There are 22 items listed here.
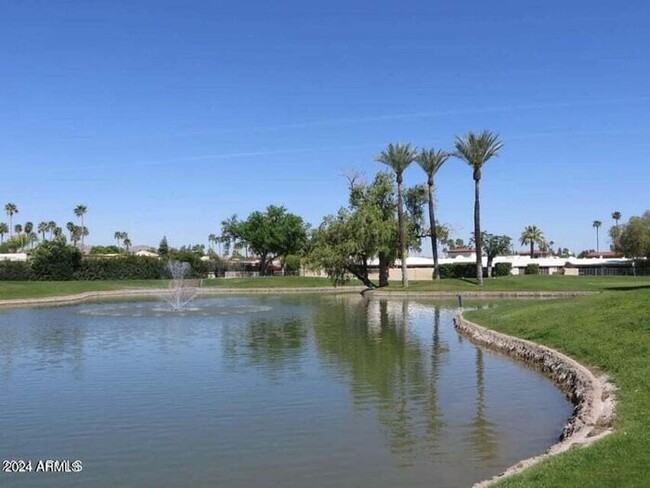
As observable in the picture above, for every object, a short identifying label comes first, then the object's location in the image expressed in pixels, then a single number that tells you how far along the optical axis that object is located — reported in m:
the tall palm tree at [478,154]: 61.03
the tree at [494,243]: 93.81
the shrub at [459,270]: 80.00
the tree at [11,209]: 145.38
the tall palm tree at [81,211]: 152.12
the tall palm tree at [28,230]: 158.25
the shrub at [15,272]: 78.69
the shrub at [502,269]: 82.50
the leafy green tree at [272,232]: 101.62
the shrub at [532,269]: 89.56
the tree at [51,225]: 164.12
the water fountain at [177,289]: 46.63
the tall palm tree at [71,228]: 154.00
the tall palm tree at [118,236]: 190.88
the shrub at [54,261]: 78.78
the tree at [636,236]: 90.81
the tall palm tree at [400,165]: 61.12
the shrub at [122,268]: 82.31
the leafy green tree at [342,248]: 61.34
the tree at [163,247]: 131.85
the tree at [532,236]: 134.46
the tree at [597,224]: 173.25
